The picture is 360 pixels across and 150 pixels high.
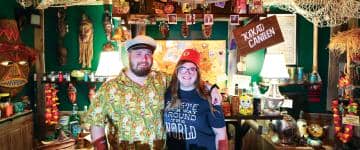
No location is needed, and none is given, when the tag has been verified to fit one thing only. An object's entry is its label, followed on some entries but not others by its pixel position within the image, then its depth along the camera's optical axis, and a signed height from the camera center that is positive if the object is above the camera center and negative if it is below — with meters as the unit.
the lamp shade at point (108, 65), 4.55 +0.04
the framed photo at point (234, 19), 3.96 +0.50
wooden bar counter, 3.94 -0.68
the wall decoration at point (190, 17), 4.02 +0.53
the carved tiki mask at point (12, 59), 3.91 +0.11
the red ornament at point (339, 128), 4.36 -0.71
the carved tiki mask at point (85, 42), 5.20 +0.37
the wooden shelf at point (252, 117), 3.88 -0.51
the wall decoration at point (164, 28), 4.62 +0.49
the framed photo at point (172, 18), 4.01 +0.53
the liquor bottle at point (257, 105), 3.98 -0.40
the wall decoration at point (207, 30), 4.48 +0.45
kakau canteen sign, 3.61 +0.31
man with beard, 2.54 -0.26
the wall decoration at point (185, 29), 4.60 +0.46
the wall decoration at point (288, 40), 5.22 +0.37
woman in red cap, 2.55 -0.31
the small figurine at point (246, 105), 3.90 -0.38
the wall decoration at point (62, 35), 5.13 +0.47
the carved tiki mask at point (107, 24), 5.12 +0.60
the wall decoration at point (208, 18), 3.96 +0.51
